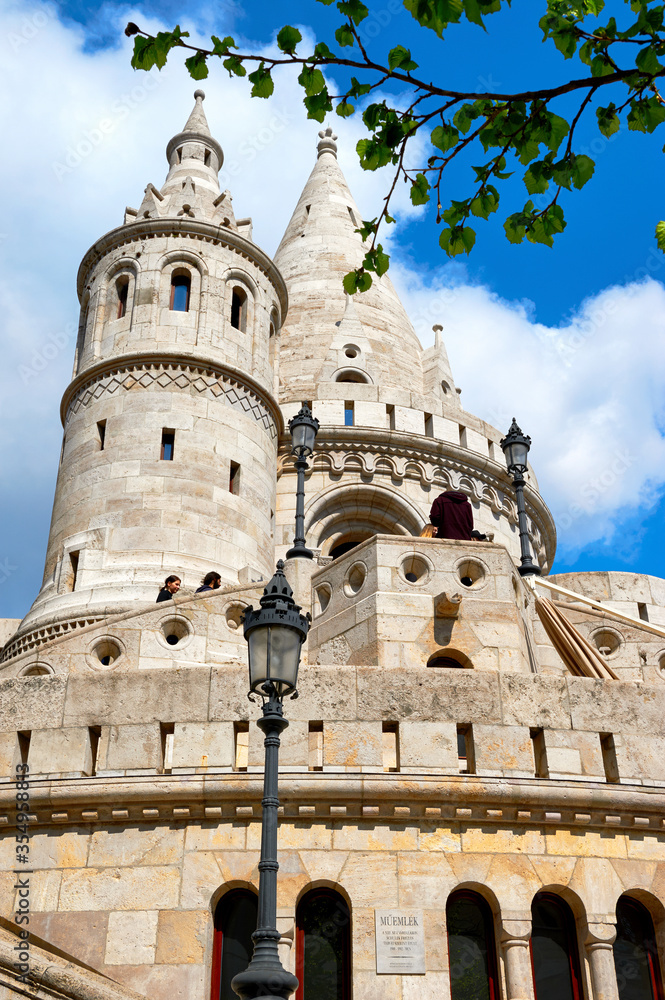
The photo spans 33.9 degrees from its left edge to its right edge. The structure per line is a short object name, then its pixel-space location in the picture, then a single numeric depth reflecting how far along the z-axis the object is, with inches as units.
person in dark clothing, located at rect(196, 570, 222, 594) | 640.6
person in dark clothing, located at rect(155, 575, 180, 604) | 633.6
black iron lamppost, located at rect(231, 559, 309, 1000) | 283.7
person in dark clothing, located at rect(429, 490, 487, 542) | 588.4
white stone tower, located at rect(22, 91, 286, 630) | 722.8
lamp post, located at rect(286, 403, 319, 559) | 613.3
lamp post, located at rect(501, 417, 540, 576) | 643.5
